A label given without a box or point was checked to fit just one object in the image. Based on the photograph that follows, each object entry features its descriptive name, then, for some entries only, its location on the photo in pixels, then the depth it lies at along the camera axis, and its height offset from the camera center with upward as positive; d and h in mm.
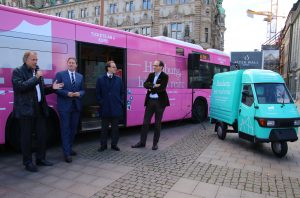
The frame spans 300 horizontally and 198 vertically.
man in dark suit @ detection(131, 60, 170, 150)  5259 -294
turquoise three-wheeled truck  4972 -570
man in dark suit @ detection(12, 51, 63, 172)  3772 -330
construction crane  82757 +25787
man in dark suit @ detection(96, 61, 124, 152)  5062 -325
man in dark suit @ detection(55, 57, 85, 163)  4406 -350
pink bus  4478 +725
